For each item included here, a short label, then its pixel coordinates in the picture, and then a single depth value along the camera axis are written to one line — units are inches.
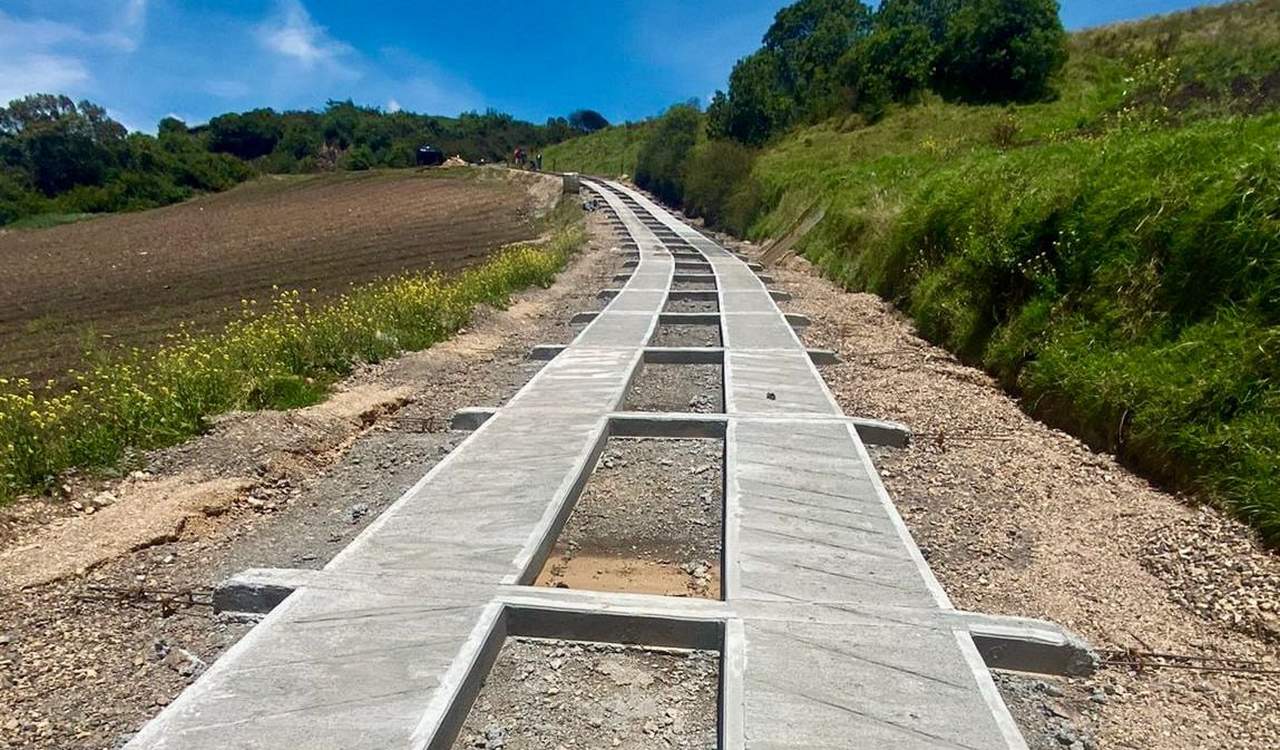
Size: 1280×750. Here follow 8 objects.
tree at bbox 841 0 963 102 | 1398.9
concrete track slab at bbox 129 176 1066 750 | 109.0
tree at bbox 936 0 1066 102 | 1233.4
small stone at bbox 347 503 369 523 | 189.5
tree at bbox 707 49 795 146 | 1608.0
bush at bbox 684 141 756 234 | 1072.8
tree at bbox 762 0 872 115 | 1647.8
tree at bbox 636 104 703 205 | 1615.4
